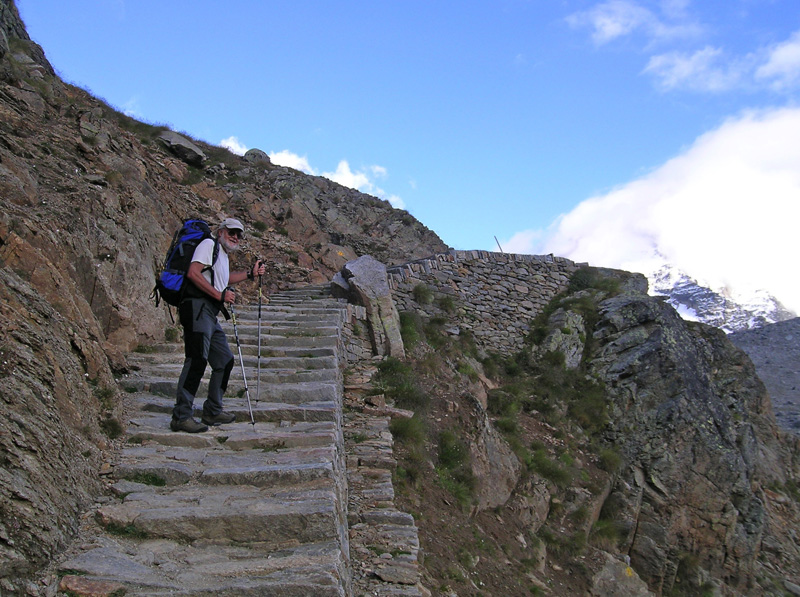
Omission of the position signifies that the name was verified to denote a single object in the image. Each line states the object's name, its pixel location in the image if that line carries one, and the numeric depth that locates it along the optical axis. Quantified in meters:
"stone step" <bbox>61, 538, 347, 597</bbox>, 2.86
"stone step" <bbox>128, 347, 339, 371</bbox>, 7.26
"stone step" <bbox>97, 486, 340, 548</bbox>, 3.43
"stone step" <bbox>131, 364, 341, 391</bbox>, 6.38
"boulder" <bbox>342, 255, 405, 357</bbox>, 10.03
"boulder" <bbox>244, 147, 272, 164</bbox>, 22.05
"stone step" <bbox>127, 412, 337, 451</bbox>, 4.63
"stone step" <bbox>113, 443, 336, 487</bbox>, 4.03
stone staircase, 3.01
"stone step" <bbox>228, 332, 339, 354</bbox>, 8.15
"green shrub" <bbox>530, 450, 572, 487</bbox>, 10.05
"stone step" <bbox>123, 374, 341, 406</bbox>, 5.75
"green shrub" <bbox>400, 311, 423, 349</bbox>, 10.69
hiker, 4.84
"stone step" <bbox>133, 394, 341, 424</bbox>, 5.44
